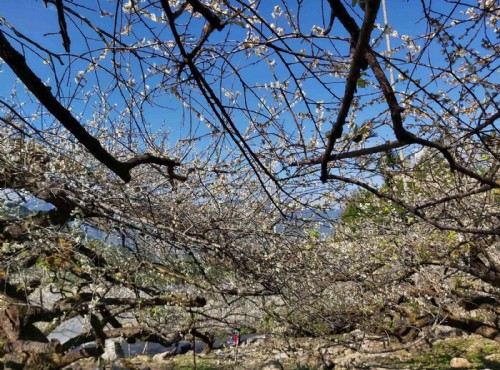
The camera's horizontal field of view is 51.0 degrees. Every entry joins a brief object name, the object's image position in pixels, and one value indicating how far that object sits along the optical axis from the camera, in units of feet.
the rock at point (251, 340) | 39.27
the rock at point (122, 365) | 26.45
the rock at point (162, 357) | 40.16
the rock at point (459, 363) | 28.09
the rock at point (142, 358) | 39.14
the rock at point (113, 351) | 34.27
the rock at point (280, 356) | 33.72
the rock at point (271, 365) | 29.19
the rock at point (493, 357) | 28.68
